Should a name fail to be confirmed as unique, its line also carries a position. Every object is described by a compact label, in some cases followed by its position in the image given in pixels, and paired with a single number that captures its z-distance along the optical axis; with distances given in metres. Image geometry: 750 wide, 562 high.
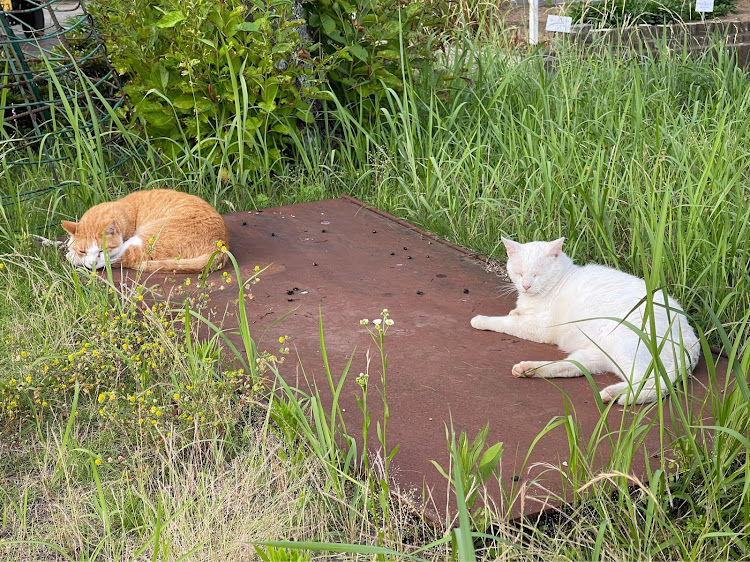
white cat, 2.73
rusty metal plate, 2.43
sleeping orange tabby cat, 3.84
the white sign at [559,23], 5.58
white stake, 8.47
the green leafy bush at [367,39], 5.03
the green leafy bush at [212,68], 4.63
